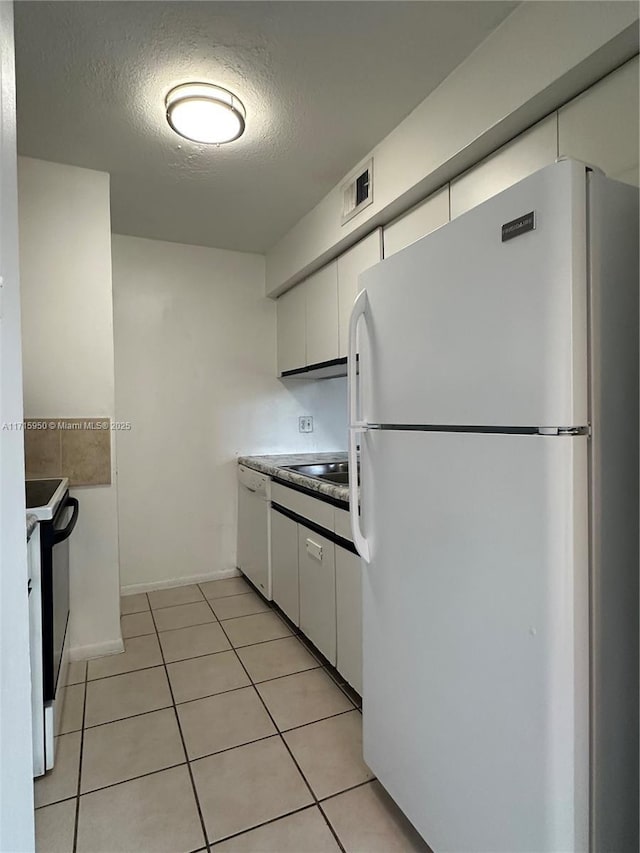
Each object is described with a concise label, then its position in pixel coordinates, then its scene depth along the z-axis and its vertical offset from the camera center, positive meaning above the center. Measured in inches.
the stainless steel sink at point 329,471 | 106.9 -11.8
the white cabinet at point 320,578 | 69.7 -28.1
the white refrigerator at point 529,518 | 30.8 -7.5
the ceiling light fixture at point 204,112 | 63.9 +46.1
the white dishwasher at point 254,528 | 105.4 -26.1
